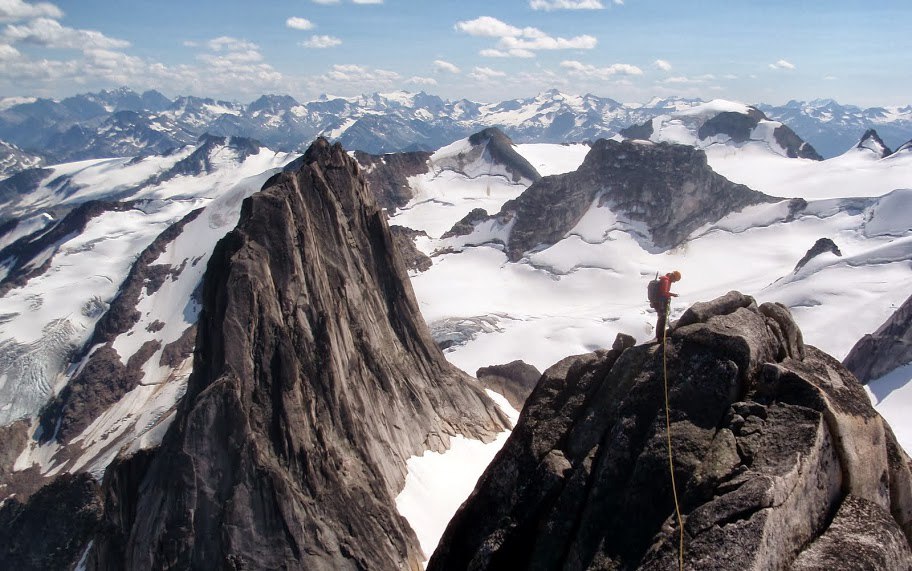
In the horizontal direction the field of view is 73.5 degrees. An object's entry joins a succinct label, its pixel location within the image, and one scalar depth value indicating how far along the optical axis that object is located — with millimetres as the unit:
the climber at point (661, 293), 17812
